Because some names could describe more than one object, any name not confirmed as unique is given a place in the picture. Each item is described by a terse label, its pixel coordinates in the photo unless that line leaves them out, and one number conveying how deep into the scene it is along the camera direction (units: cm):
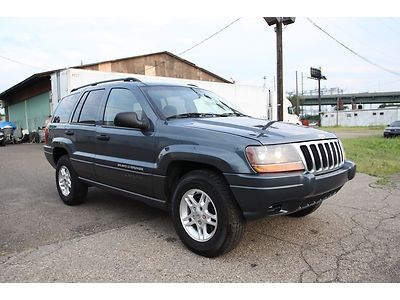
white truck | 1368
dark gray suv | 300
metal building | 1992
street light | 1156
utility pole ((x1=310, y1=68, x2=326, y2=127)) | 5981
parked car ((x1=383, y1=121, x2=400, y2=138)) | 2277
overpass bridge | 8756
